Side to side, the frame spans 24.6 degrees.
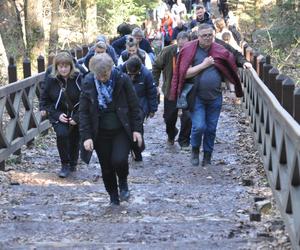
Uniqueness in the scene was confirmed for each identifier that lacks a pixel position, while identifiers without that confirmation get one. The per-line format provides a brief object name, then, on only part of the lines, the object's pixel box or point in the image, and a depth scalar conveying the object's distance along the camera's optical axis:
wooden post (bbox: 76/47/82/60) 16.45
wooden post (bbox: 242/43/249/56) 17.56
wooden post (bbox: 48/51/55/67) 13.31
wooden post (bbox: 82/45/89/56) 17.77
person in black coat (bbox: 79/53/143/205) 7.14
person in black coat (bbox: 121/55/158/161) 10.23
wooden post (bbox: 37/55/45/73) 13.07
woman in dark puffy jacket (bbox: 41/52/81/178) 9.37
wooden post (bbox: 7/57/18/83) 11.24
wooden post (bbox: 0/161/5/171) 9.90
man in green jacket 11.68
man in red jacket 9.75
